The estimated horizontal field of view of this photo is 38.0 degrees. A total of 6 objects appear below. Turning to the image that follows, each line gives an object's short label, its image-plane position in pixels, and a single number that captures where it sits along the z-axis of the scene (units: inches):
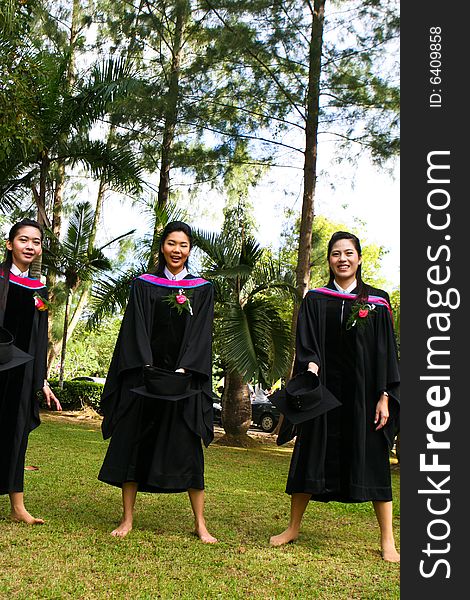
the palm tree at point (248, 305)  396.8
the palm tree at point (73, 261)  525.0
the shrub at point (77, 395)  697.6
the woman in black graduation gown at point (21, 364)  181.3
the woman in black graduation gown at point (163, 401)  177.2
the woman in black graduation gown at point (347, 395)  174.1
